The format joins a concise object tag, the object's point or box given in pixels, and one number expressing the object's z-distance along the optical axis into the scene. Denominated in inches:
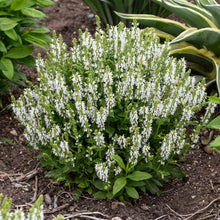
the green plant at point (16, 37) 124.0
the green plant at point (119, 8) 174.9
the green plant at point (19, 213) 65.3
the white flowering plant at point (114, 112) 94.3
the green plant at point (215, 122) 87.8
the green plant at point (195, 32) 133.3
